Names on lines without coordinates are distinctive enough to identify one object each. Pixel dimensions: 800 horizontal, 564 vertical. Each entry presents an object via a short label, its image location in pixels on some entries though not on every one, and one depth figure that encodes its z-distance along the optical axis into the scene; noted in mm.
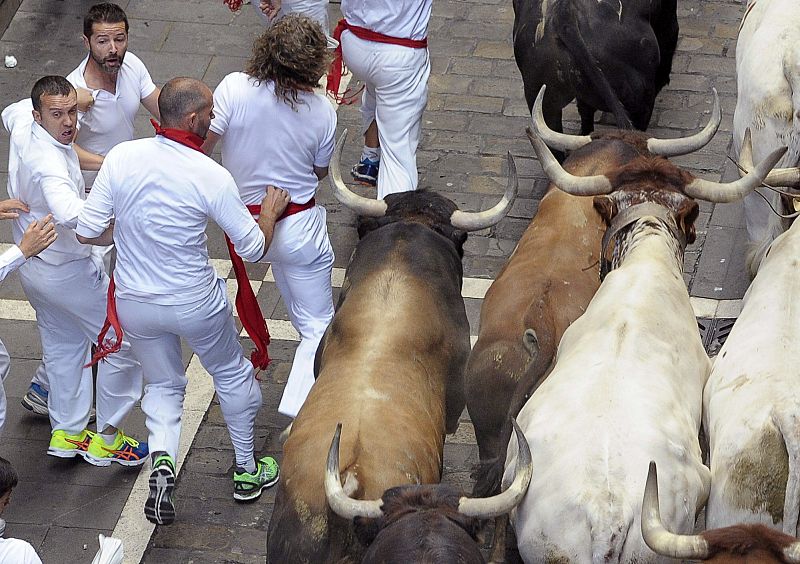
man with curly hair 13797
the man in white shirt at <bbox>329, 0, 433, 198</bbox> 17359
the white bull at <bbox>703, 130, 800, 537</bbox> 10070
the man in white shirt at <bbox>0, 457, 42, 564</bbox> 9969
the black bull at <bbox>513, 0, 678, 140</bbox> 17859
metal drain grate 16419
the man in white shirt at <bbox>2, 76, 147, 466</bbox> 13531
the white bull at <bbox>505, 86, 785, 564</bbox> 9766
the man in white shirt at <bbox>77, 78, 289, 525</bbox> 12781
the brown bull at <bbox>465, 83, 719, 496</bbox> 12320
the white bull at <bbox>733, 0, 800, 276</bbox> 14625
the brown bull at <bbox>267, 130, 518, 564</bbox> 11047
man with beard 14578
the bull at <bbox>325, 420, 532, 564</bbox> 8852
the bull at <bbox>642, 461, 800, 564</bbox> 8602
